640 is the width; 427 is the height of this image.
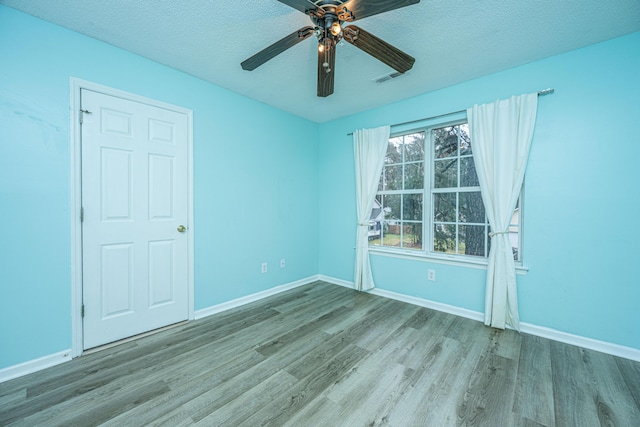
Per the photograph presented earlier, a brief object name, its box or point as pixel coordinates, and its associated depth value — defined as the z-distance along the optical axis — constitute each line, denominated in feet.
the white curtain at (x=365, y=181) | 10.66
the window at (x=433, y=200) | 8.82
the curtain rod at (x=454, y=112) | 7.22
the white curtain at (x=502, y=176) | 7.58
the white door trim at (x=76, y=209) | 6.30
